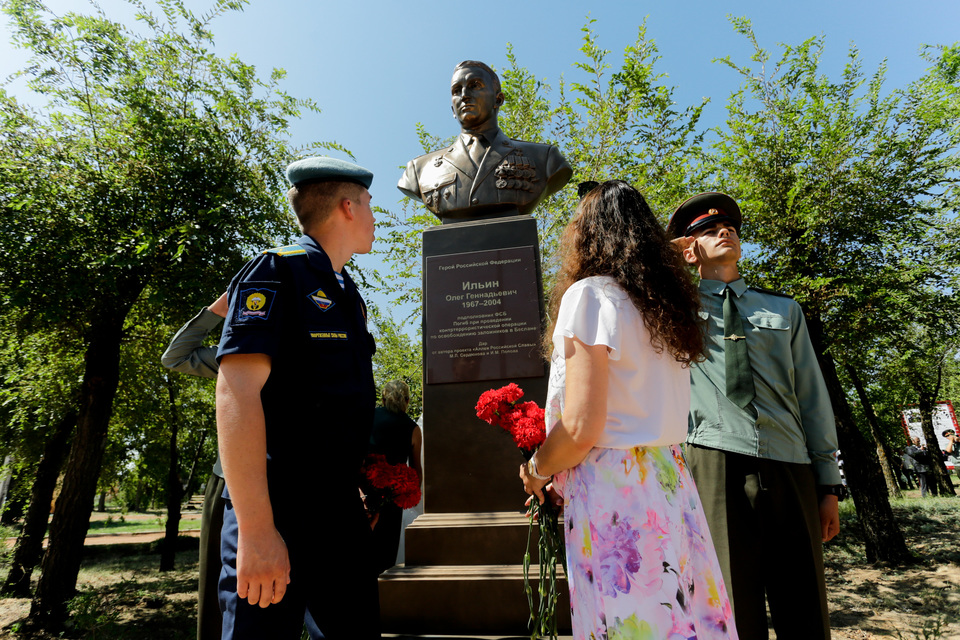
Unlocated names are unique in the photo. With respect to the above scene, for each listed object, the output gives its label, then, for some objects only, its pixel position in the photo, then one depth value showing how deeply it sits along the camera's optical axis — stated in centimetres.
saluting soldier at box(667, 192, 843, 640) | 228
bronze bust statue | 464
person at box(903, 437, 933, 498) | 2023
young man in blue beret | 138
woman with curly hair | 154
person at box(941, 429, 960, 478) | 2435
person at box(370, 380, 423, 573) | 447
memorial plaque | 387
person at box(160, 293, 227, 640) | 271
